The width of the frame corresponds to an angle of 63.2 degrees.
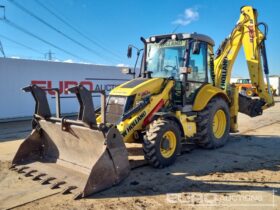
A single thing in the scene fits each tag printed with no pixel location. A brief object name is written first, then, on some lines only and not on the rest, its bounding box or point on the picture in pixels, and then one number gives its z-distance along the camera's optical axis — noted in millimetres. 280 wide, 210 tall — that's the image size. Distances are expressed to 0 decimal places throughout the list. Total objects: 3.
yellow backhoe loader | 3483
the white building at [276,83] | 29422
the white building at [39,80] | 9877
